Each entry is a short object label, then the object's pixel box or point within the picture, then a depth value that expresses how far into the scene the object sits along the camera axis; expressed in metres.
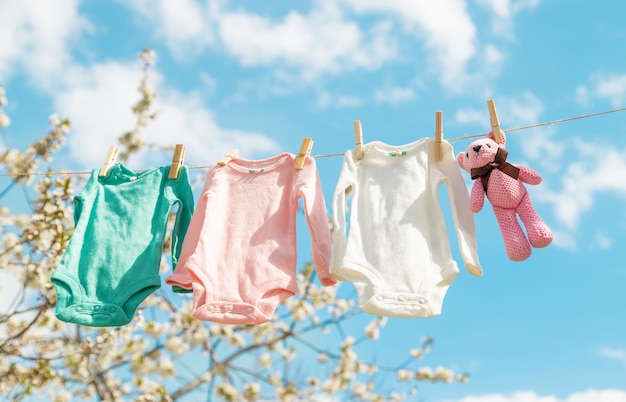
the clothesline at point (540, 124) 2.59
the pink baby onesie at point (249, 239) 2.56
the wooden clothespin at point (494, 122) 2.61
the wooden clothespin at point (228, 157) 2.93
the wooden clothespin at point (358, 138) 2.75
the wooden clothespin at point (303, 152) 2.78
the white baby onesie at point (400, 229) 2.41
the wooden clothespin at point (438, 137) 2.66
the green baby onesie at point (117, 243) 2.67
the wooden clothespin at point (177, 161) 2.94
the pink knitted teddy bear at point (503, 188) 2.48
